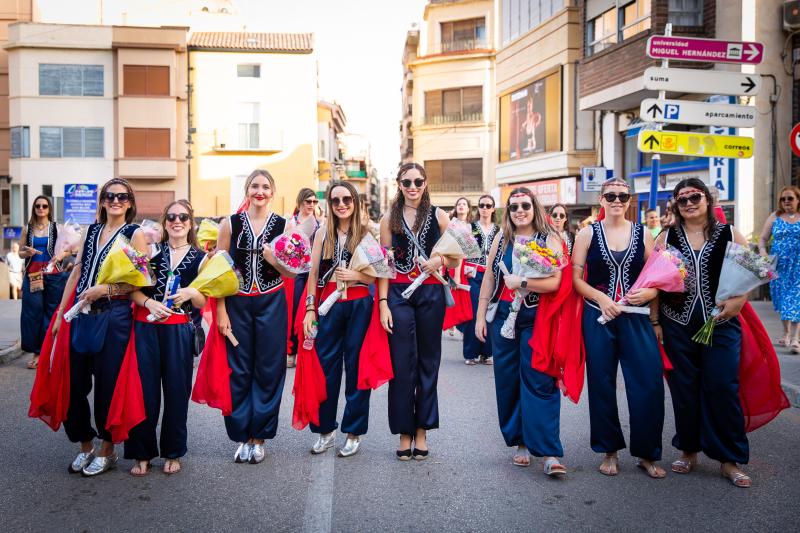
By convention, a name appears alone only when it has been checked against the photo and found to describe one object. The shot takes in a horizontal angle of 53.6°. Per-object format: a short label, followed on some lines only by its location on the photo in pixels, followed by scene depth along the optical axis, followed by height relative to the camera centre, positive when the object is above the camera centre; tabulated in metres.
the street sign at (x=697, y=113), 11.89 +2.00
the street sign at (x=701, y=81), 11.94 +2.48
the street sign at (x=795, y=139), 10.69 +1.40
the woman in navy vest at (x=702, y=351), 5.36 -0.74
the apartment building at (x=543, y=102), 28.39 +5.40
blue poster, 22.33 +1.12
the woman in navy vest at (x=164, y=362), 5.44 -0.84
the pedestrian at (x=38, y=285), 9.98 -0.56
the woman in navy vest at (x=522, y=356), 5.48 -0.83
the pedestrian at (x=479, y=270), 10.19 -0.37
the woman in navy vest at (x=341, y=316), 5.93 -0.56
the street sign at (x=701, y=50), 12.04 +2.97
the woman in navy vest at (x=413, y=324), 5.84 -0.61
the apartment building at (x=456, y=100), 47.31 +8.69
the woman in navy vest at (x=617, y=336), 5.38 -0.64
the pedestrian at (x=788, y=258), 10.08 -0.20
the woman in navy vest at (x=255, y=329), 5.76 -0.64
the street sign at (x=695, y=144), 12.00 +1.54
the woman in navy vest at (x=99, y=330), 5.39 -0.60
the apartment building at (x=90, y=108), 43.34 +7.36
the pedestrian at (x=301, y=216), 9.51 +0.32
